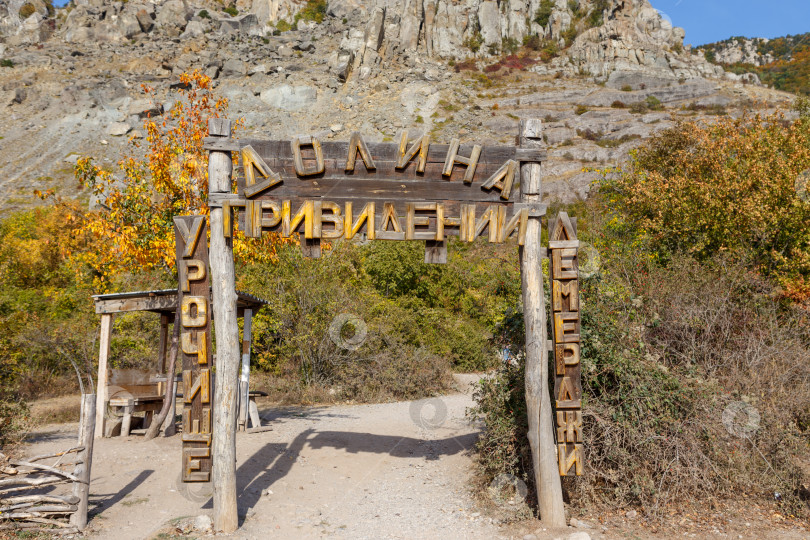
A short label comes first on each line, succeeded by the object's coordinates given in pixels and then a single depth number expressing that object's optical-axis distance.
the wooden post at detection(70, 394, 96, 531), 5.54
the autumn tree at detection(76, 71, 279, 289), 9.80
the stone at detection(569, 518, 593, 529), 5.57
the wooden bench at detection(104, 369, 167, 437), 9.28
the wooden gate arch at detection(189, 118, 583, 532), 5.59
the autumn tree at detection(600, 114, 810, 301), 10.82
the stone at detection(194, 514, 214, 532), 5.55
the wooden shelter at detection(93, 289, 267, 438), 8.95
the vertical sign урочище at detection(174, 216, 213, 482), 5.58
